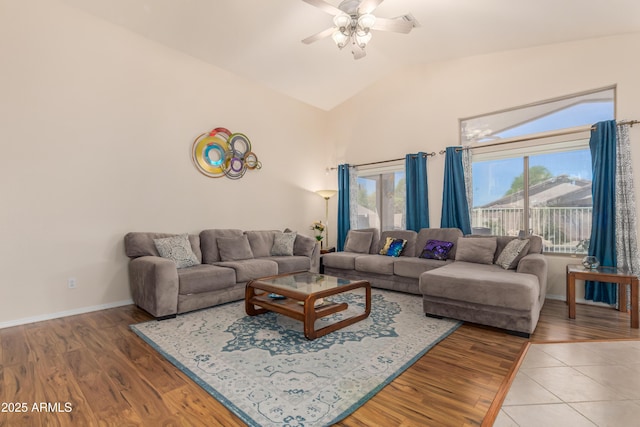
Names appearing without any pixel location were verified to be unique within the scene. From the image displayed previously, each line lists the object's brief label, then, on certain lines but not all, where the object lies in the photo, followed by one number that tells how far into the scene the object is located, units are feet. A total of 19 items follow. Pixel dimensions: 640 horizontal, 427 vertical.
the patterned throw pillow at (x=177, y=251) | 11.96
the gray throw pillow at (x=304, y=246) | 16.47
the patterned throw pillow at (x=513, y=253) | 11.28
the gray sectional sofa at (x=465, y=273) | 8.95
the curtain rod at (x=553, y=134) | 11.35
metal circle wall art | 14.93
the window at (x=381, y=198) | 18.78
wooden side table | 9.46
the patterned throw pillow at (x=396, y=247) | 15.15
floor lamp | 20.11
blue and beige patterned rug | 5.76
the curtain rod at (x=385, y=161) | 16.56
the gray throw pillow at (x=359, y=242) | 16.88
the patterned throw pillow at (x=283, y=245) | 16.08
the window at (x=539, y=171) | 12.64
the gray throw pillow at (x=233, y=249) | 14.02
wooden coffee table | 8.58
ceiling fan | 9.41
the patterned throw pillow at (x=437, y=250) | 13.76
